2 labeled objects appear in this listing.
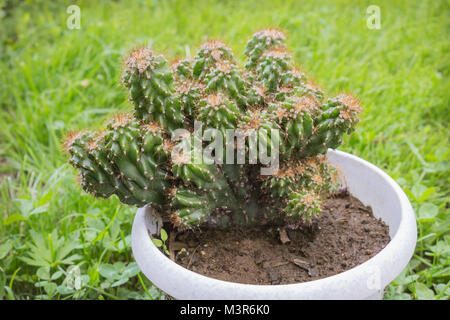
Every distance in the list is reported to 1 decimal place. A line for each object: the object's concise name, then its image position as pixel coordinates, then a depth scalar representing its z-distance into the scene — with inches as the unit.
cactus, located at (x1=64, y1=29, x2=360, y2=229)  26.9
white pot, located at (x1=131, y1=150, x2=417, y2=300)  25.2
